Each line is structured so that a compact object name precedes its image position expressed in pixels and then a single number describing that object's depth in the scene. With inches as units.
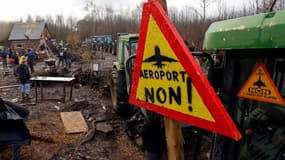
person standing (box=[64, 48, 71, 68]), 919.0
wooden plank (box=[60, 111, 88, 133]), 320.2
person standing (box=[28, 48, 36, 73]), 804.3
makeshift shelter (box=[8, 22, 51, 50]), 1803.6
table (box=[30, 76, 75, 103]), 477.1
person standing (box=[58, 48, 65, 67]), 936.9
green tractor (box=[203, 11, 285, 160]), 77.7
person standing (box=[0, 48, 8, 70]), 1075.3
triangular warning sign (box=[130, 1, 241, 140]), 61.5
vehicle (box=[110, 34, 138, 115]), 351.3
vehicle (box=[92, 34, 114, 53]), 1510.8
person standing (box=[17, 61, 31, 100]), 471.5
